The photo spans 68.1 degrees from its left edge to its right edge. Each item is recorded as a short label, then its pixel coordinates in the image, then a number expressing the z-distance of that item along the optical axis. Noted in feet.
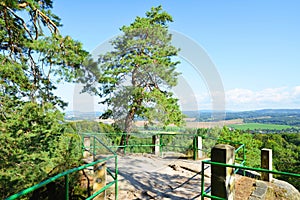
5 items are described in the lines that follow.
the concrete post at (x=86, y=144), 29.41
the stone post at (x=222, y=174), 12.76
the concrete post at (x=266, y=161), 20.89
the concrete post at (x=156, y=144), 34.27
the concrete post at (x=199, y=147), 29.73
